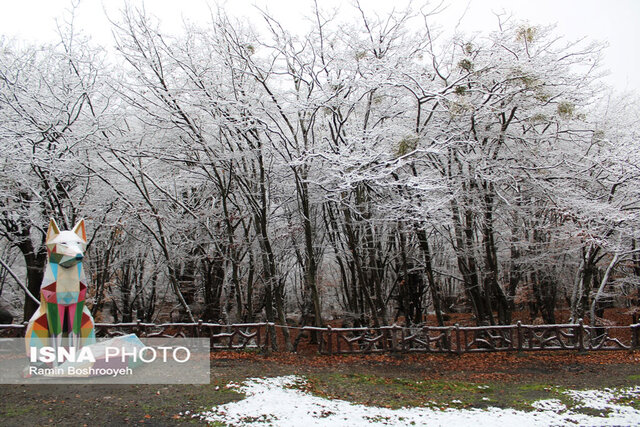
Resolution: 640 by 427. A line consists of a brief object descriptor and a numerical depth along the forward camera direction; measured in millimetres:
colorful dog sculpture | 7191
